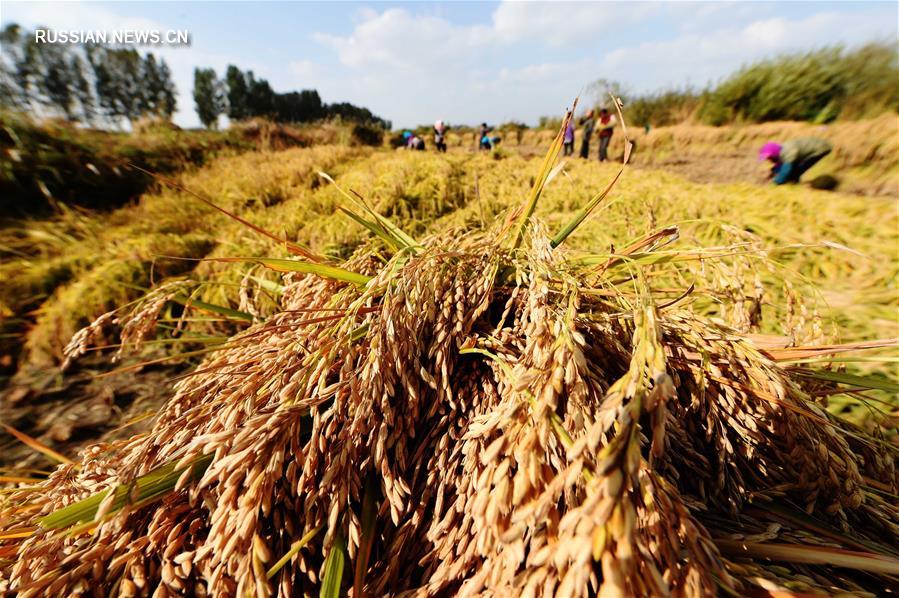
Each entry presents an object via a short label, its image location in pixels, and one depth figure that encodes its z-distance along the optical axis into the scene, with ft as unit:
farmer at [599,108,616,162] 35.45
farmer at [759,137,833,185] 20.01
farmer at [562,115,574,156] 39.37
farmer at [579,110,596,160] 40.16
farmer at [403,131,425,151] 38.01
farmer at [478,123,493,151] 42.30
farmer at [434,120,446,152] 44.27
